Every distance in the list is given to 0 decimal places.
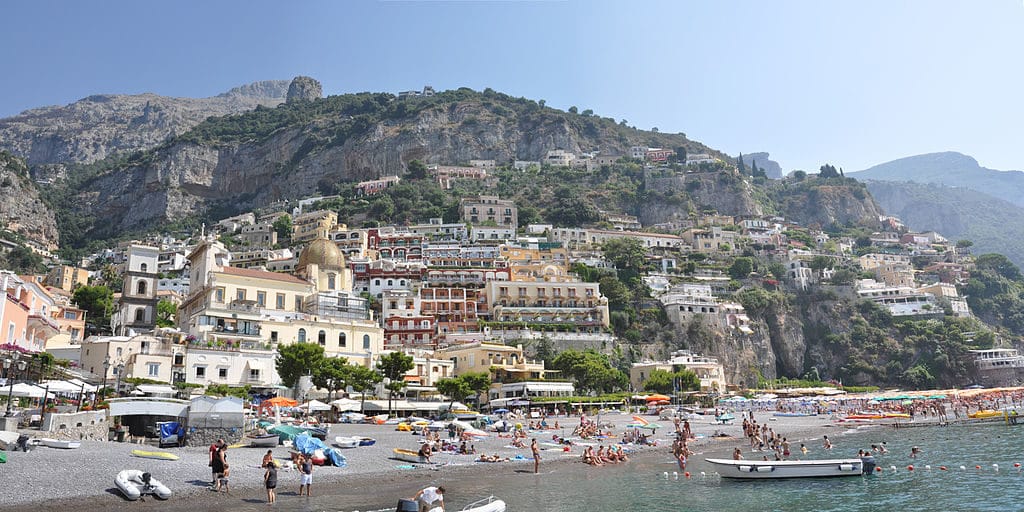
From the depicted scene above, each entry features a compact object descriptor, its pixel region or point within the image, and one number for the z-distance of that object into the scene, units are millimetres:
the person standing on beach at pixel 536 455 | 27066
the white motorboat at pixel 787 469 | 25047
